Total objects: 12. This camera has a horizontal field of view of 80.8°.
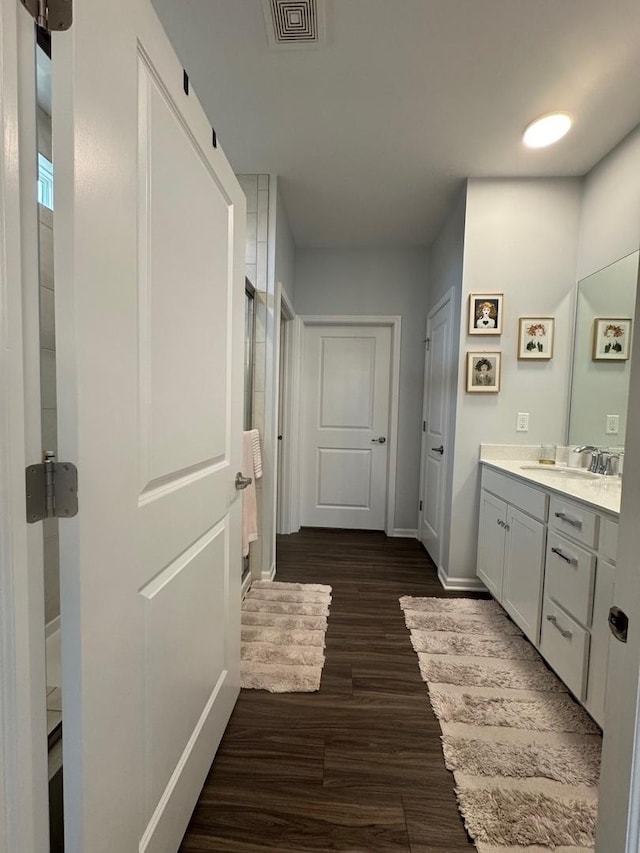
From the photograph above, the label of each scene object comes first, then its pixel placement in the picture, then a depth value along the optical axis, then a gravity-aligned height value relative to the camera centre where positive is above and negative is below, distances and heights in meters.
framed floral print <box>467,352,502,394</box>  2.43 +0.24
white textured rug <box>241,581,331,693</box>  1.62 -1.18
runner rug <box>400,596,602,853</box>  1.07 -1.18
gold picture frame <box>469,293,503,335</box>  2.41 +0.61
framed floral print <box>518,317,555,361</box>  2.40 +0.46
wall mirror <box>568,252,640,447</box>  1.99 +0.33
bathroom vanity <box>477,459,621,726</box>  1.32 -0.65
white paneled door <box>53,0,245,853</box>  0.57 -0.04
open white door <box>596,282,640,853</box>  0.47 -0.37
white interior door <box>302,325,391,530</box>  3.59 -0.19
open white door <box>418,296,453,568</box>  2.75 -0.16
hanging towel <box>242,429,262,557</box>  2.22 -0.54
